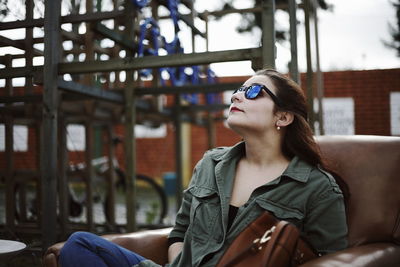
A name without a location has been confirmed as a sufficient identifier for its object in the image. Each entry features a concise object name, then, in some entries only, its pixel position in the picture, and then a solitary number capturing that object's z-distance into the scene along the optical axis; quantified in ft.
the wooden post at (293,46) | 9.93
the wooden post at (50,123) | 9.73
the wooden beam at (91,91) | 10.70
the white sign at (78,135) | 42.04
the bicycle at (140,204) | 19.67
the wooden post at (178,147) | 20.74
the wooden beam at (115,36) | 10.57
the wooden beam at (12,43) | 10.24
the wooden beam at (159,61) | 9.18
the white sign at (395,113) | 14.24
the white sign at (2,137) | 13.99
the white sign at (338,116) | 23.22
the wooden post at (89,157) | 17.83
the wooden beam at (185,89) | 14.85
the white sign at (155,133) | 44.65
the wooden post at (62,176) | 16.58
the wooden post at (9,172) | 14.10
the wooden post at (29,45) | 10.18
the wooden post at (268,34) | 8.98
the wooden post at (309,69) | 11.25
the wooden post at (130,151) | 14.42
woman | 6.45
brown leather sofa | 6.98
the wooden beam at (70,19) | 10.09
